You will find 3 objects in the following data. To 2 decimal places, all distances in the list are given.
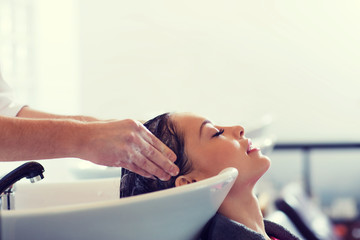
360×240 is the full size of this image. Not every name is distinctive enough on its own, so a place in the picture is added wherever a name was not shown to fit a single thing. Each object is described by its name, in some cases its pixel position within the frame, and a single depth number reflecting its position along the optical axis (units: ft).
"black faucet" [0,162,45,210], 4.04
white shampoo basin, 2.97
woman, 4.43
